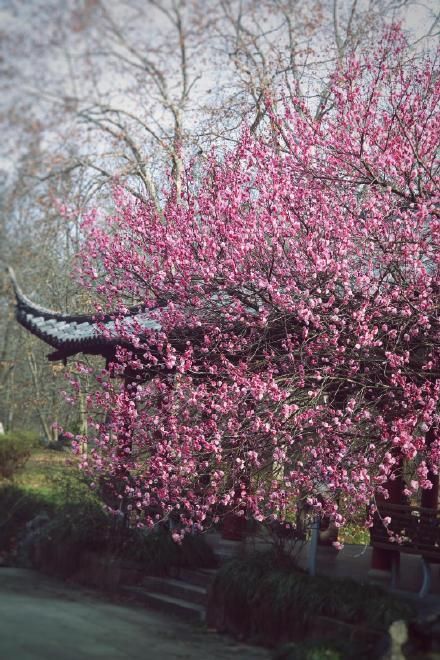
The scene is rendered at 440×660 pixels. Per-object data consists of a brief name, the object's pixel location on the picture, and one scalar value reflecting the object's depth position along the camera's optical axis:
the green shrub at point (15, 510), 15.86
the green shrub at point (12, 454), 21.61
